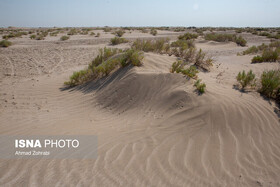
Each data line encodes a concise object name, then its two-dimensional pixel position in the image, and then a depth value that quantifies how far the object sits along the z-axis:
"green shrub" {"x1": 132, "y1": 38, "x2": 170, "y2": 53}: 7.88
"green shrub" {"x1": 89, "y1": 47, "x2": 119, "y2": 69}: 7.11
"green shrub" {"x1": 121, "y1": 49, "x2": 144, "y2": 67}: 5.38
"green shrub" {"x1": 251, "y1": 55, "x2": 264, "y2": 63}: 7.07
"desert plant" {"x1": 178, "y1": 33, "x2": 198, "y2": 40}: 16.82
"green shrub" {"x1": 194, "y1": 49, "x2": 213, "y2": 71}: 6.38
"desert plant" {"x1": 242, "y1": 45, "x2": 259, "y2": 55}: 9.66
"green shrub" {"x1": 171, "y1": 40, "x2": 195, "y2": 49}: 10.55
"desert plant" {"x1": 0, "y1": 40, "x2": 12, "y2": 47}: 12.56
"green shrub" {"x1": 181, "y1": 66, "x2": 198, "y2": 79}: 4.44
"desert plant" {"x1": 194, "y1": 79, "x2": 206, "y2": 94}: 3.73
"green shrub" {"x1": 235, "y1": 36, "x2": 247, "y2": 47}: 14.48
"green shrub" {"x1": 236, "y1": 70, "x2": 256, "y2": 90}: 4.02
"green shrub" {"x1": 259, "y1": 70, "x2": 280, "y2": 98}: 3.68
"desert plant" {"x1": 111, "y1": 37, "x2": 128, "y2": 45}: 14.65
